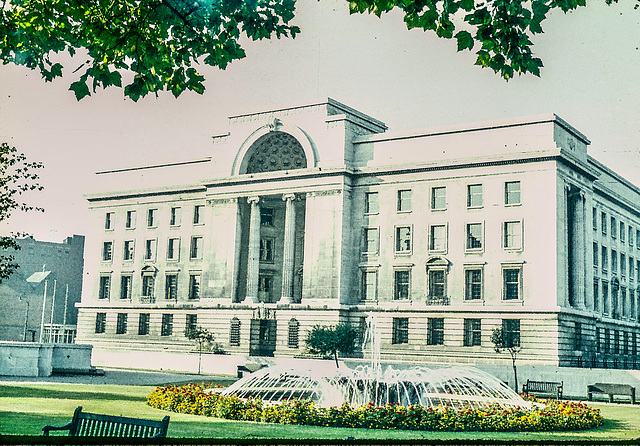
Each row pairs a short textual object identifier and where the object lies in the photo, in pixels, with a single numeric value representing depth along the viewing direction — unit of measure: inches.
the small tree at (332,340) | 2269.9
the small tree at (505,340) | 2146.9
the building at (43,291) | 3344.0
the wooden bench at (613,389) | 1414.9
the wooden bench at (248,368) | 1791.0
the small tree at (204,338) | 2578.7
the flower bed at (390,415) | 836.6
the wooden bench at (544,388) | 1477.6
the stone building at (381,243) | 2226.9
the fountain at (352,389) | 921.5
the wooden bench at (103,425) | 437.3
